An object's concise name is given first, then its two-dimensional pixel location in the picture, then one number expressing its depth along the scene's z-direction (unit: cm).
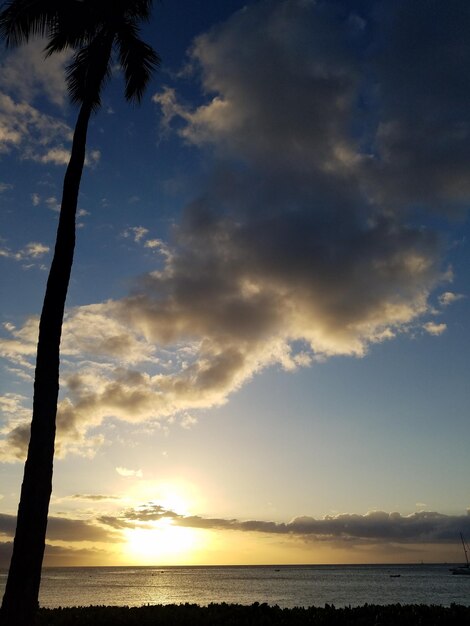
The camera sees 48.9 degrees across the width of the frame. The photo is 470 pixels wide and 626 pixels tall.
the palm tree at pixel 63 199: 891
